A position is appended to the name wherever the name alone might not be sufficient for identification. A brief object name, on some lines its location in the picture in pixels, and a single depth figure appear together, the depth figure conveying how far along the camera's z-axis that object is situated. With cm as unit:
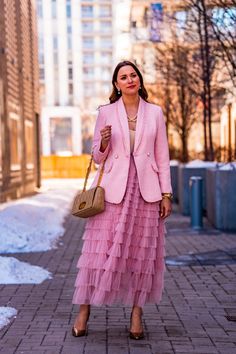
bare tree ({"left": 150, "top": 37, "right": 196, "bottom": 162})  1875
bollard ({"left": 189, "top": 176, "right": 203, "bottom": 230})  1141
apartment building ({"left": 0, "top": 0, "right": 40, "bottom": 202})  1517
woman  438
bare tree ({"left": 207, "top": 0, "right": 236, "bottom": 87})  1064
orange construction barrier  3506
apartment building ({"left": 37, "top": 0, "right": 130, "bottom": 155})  4472
